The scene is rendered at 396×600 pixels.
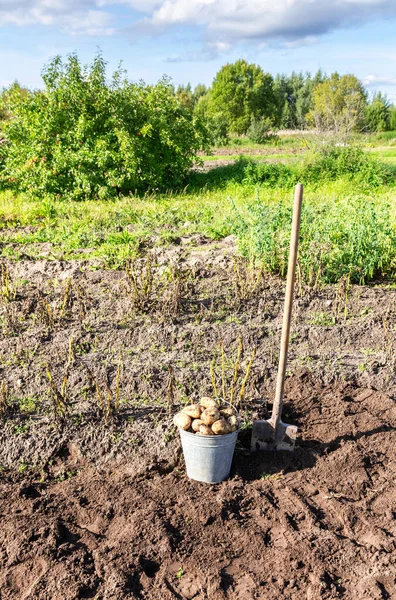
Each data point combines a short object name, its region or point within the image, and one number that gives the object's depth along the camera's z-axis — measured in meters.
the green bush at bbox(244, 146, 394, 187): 13.22
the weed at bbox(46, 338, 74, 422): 3.67
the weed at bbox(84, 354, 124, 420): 3.69
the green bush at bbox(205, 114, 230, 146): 25.20
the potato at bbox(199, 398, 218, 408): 3.31
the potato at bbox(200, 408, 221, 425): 3.17
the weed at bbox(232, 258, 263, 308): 5.43
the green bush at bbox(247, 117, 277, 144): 26.14
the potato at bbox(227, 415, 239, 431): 3.20
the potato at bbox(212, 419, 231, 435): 3.13
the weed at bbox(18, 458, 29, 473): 3.49
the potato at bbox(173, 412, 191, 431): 3.20
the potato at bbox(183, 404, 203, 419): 3.24
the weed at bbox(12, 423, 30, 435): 3.71
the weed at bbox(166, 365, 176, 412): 3.79
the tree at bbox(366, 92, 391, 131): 36.73
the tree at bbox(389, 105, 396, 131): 38.97
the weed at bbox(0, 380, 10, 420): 3.81
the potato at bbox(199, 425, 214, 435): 3.15
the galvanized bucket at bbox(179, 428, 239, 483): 3.13
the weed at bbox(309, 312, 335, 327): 5.12
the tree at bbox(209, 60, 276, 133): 36.00
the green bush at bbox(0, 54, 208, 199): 11.20
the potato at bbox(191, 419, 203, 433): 3.18
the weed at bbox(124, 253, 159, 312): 5.30
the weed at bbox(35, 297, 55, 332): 5.11
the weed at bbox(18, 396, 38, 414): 3.96
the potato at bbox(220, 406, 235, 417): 3.27
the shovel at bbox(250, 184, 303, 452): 3.31
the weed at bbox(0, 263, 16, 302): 5.59
